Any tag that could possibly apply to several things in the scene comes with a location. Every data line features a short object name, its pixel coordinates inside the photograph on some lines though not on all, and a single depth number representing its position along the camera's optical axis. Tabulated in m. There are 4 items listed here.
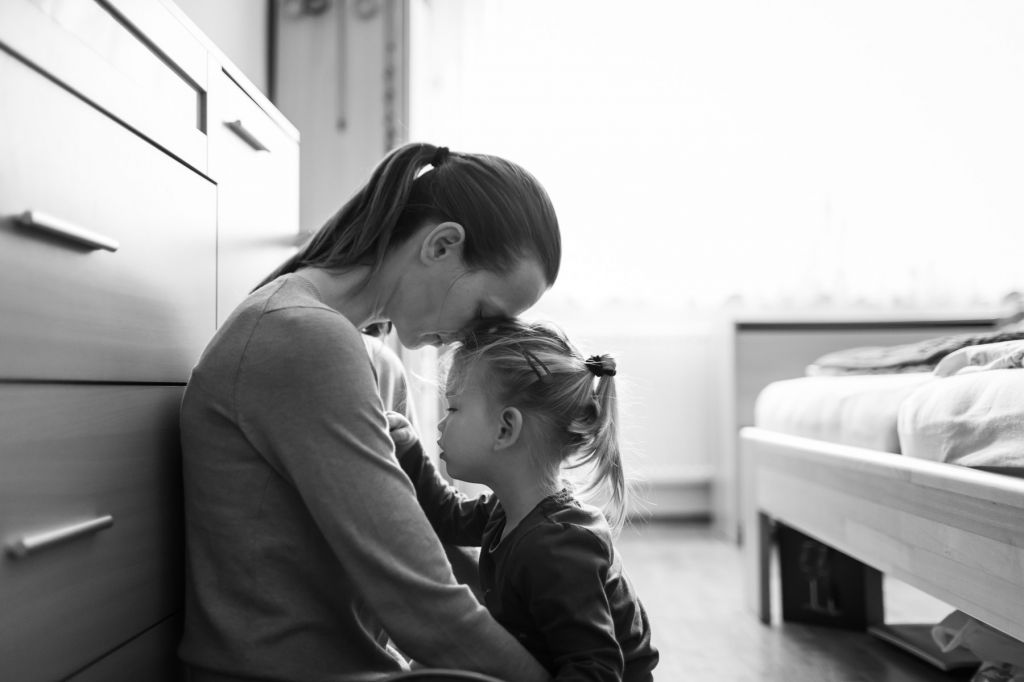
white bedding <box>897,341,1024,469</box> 0.96
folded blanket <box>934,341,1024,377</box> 1.07
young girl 0.88
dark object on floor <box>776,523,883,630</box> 1.81
